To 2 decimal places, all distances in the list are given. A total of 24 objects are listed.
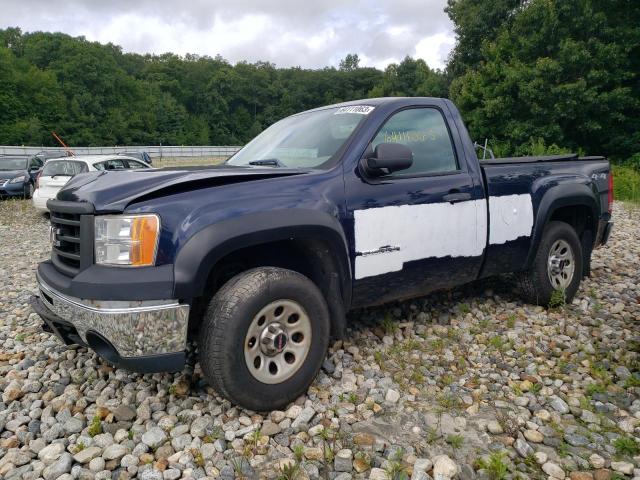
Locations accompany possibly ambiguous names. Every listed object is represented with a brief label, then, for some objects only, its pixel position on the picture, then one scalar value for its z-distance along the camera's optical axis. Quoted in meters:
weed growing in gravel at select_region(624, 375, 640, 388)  3.06
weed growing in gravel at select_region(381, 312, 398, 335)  3.94
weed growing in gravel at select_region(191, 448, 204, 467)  2.39
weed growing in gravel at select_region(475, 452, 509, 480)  2.24
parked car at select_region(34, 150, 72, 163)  18.16
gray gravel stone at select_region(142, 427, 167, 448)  2.55
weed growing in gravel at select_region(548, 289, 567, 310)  4.38
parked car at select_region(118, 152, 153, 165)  26.30
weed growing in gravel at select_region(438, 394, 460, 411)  2.87
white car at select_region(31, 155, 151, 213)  10.94
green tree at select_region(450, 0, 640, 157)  23.41
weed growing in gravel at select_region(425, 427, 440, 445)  2.54
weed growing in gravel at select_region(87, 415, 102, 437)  2.64
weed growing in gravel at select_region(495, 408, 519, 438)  2.63
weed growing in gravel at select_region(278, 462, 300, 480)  2.25
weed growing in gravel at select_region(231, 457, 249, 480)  2.29
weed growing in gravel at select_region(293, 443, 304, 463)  2.40
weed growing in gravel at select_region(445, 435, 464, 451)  2.49
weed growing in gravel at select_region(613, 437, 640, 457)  2.43
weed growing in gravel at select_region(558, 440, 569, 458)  2.43
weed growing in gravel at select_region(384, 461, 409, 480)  2.26
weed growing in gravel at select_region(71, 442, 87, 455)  2.51
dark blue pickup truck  2.46
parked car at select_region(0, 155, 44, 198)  15.05
